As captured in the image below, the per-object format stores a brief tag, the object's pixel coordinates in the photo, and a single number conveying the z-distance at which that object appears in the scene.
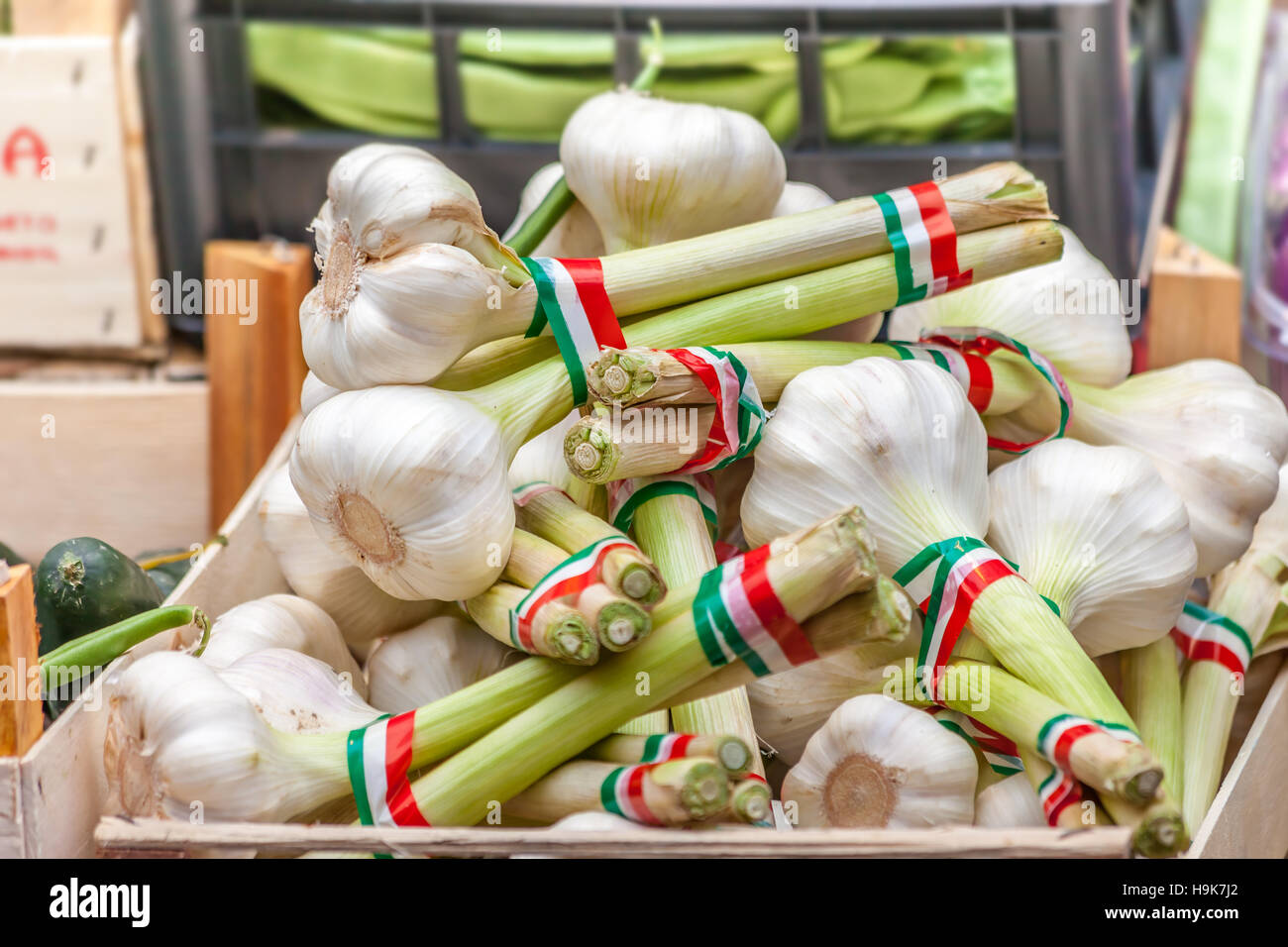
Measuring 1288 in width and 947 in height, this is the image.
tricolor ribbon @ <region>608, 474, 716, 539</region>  1.03
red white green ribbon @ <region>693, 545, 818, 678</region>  0.81
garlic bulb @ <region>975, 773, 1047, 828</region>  0.91
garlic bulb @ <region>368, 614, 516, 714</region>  1.04
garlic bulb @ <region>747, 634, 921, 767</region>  1.03
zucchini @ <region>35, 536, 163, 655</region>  1.09
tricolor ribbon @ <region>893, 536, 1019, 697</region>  0.93
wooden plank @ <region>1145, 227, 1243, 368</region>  1.61
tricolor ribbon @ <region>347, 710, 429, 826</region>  0.86
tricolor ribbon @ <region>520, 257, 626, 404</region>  0.99
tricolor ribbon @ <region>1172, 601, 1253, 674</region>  1.14
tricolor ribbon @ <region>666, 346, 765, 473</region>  0.94
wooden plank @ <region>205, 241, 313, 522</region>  1.80
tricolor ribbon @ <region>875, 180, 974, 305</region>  1.04
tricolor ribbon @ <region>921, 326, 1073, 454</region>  1.09
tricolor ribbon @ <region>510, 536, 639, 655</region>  0.88
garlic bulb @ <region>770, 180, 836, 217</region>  1.22
